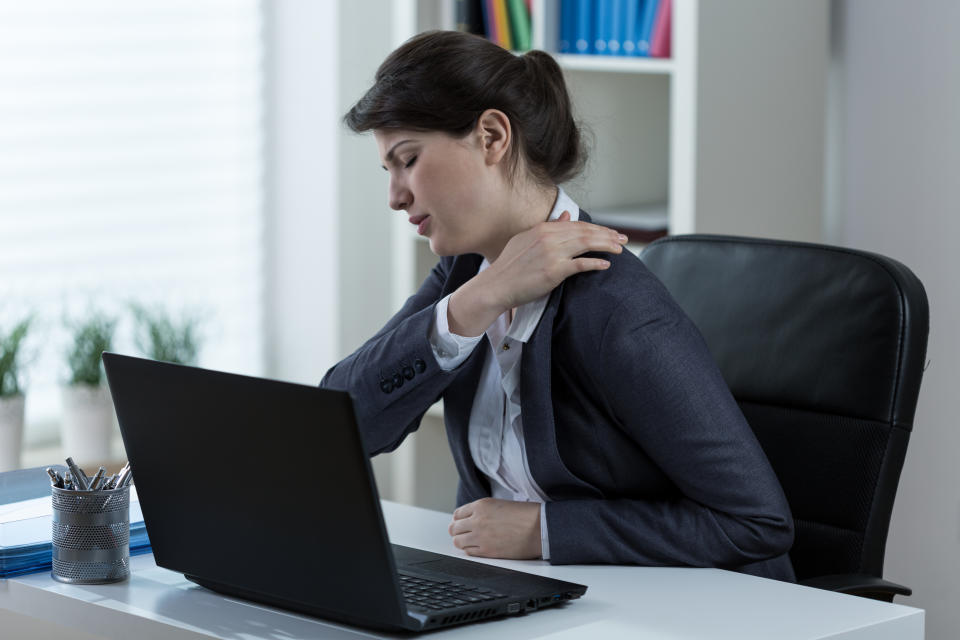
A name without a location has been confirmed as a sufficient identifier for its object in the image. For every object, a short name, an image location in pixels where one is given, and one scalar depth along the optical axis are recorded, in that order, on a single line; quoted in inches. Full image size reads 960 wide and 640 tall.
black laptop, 79.0
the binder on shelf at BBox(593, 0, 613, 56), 196.5
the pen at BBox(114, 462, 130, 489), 94.6
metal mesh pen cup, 93.2
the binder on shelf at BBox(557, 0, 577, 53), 201.4
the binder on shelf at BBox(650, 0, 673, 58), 188.2
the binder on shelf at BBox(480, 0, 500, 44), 213.7
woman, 102.0
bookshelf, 181.3
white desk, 83.7
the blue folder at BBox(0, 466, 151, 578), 96.9
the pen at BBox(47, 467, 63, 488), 94.5
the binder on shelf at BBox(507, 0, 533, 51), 209.8
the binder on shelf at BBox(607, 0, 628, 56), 194.4
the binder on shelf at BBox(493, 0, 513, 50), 212.3
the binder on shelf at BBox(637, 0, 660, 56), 190.6
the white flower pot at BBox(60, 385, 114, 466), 213.3
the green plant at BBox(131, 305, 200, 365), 221.5
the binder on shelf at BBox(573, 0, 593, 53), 199.2
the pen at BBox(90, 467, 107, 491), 93.9
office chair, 116.2
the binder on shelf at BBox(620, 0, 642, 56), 192.6
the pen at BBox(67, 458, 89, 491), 93.8
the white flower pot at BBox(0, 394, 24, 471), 203.4
